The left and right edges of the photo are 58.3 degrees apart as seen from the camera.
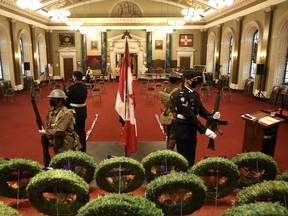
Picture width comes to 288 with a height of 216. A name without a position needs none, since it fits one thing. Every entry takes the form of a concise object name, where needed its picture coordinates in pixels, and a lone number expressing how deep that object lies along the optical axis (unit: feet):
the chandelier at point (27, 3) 32.22
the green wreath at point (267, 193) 7.49
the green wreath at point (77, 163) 11.07
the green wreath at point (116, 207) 6.04
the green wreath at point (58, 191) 8.69
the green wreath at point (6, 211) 6.68
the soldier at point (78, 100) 16.11
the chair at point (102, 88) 51.27
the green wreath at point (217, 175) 10.47
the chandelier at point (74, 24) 57.47
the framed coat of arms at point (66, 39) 73.61
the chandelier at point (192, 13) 49.56
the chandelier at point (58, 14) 48.03
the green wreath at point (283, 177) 9.61
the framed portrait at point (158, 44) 74.79
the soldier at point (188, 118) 12.26
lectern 15.16
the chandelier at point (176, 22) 59.47
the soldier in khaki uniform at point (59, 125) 12.51
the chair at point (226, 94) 43.84
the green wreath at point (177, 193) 8.49
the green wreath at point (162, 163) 11.02
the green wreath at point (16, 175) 10.51
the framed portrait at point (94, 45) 74.28
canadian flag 14.74
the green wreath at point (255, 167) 11.27
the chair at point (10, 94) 41.21
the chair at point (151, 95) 42.12
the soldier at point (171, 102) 16.51
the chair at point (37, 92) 43.24
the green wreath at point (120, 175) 10.56
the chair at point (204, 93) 44.42
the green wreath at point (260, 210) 5.58
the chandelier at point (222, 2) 34.51
